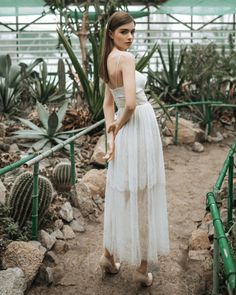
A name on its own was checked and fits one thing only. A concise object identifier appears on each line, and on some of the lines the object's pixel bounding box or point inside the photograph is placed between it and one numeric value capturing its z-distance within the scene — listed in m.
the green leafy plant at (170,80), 7.30
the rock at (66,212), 3.17
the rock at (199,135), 6.14
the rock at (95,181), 3.80
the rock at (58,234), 2.90
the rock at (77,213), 3.33
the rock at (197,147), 5.84
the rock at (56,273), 2.46
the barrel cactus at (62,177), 3.53
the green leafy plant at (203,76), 6.92
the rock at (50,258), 2.65
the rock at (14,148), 4.42
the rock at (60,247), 2.81
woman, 2.10
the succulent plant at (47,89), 6.10
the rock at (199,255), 2.70
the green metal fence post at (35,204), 2.55
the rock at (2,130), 4.70
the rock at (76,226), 3.18
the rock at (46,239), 2.71
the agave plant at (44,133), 4.40
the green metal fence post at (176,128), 5.85
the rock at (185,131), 5.99
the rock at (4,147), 4.39
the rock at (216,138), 6.27
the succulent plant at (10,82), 5.53
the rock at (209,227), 2.93
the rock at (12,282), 2.11
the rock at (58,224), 3.02
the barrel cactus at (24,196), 2.74
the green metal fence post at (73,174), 3.54
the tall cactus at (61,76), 6.10
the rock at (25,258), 2.36
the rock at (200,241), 2.87
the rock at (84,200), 3.45
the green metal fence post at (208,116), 6.37
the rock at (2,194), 2.88
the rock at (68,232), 3.02
